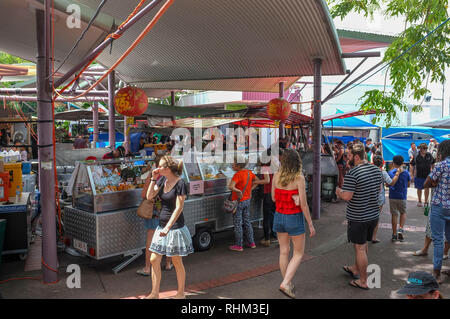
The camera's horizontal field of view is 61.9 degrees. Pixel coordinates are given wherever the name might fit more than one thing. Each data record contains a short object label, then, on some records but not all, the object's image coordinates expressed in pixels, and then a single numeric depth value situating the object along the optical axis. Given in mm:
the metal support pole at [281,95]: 15341
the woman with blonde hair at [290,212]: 4746
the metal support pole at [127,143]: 13680
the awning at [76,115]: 19628
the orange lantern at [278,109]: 9891
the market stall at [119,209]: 5574
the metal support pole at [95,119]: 20625
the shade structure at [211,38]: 6789
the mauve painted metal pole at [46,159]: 5172
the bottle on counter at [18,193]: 6648
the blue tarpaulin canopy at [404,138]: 20391
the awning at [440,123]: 12218
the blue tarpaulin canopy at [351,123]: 16922
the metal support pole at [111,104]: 12933
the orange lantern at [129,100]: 8008
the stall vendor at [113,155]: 9539
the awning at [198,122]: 11041
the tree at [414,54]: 7836
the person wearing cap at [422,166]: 10883
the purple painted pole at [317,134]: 9086
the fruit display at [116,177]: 5824
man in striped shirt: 4996
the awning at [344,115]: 12768
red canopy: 11453
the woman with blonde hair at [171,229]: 4434
